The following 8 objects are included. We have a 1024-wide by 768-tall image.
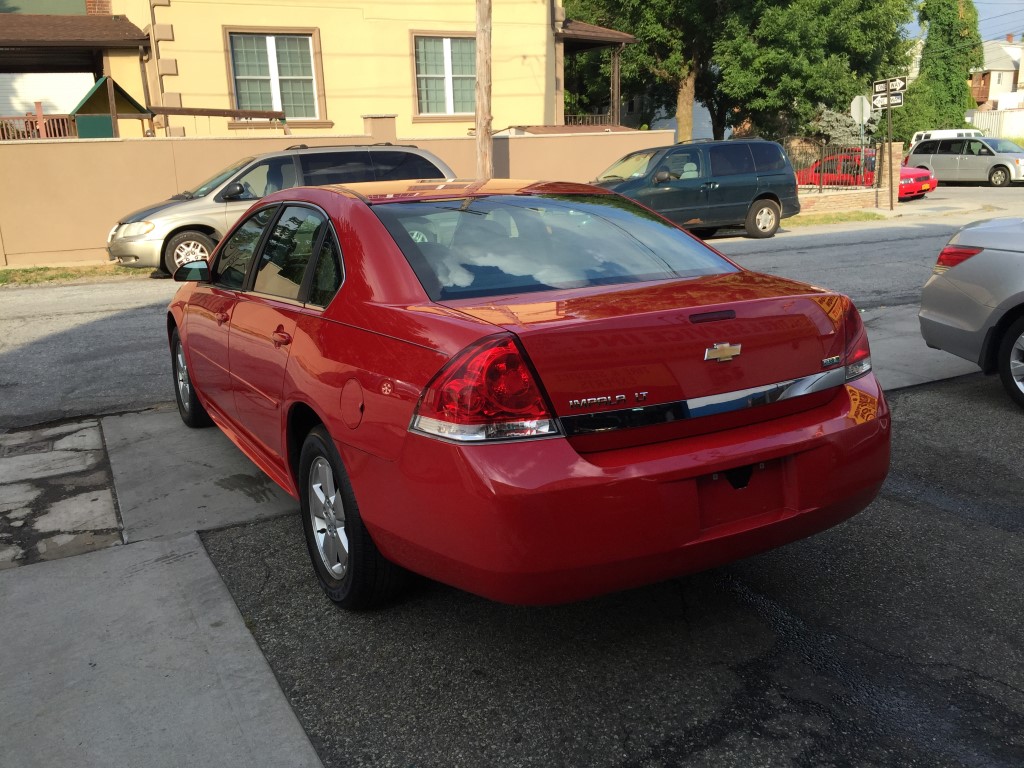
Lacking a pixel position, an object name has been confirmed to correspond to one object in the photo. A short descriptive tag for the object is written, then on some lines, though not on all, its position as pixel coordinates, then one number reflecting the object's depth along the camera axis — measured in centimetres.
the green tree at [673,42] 3139
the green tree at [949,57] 5203
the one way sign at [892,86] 2136
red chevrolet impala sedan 282
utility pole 1691
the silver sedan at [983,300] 594
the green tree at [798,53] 2933
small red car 2505
